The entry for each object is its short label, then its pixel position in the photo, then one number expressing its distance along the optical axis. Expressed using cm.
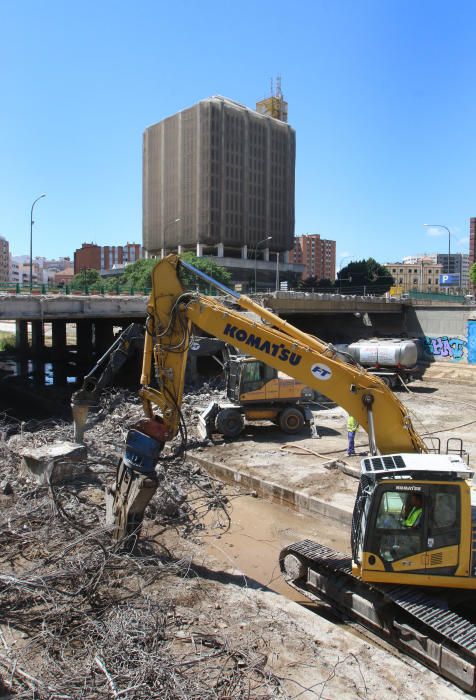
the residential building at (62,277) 15020
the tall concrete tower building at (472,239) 15088
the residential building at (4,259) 18488
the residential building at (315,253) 18488
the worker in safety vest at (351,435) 1530
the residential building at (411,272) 16766
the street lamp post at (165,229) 10260
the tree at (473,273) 6814
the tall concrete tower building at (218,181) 9712
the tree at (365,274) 8744
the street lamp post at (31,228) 4221
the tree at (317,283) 9119
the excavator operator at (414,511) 695
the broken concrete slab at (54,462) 1153
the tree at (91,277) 8558
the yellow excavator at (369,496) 688
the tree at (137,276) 5724
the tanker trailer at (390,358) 3009
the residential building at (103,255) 15975
